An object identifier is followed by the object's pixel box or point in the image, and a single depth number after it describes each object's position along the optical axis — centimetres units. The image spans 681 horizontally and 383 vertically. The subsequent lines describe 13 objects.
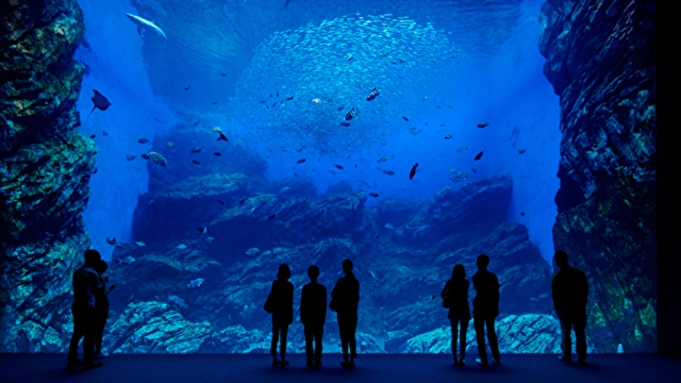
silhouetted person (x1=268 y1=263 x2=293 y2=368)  455
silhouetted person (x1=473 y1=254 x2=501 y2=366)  465
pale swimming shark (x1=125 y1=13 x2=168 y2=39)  1523
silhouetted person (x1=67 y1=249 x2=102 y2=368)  409
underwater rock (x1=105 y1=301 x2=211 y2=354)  1441
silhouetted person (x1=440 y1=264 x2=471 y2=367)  469
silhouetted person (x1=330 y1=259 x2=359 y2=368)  450
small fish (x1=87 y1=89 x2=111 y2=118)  1041
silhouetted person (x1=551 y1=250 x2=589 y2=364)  452
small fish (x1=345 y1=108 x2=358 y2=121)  1167
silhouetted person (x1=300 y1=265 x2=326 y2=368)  450
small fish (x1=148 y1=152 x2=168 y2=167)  1501
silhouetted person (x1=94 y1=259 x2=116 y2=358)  445
